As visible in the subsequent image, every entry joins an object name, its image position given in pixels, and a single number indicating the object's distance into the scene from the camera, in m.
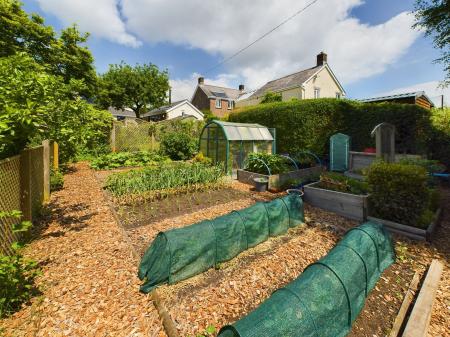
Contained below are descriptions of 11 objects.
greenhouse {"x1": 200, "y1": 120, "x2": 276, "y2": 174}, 10.36
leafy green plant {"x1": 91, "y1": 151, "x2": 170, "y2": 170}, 12.22
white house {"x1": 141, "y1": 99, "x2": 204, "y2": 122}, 36.38
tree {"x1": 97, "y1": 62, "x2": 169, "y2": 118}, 30.61
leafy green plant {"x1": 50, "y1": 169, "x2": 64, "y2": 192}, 7.71
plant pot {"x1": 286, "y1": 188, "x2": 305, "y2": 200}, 7.07
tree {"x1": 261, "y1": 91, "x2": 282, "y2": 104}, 22.12
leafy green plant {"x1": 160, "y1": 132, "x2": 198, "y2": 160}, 15.14
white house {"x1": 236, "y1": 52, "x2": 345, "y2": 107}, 22.23
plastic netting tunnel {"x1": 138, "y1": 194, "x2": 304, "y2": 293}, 3.30
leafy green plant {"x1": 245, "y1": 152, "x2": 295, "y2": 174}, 9.12
